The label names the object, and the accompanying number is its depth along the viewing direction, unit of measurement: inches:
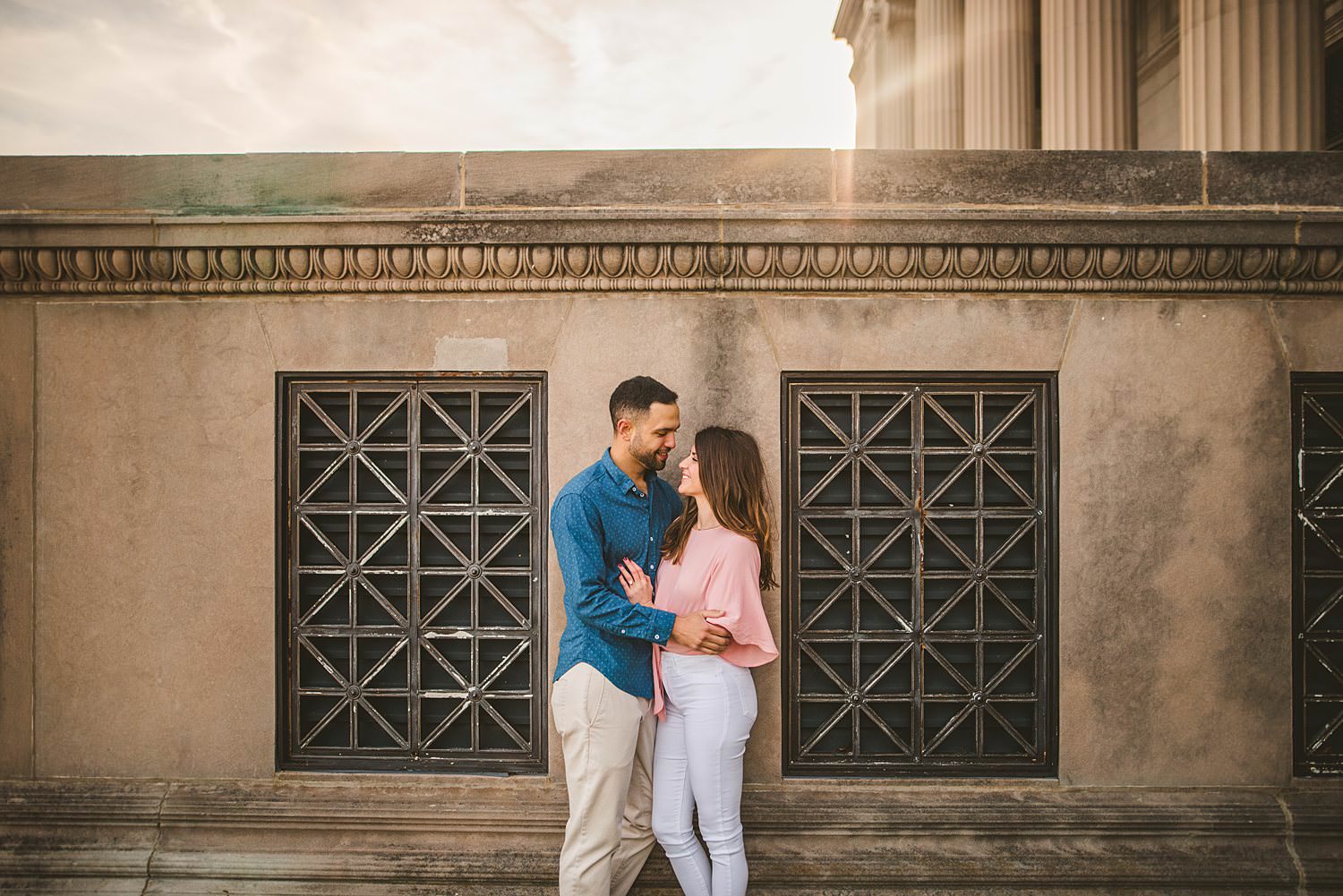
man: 116.2
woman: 118.3
